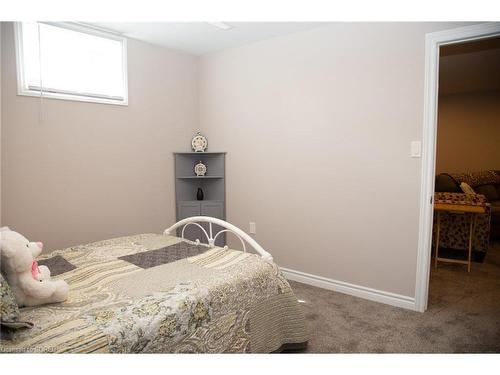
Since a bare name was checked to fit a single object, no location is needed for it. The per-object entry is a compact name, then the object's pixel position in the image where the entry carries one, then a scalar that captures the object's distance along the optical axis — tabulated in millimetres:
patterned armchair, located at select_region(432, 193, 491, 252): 3742
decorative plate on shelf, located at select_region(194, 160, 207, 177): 3805
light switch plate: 2516
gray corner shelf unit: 3715
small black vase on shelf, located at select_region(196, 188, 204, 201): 3820
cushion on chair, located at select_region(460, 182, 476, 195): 4228
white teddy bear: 1343
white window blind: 2654
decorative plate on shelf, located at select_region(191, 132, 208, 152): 3812
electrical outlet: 3570
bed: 1242
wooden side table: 3380
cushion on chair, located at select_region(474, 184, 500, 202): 4974
